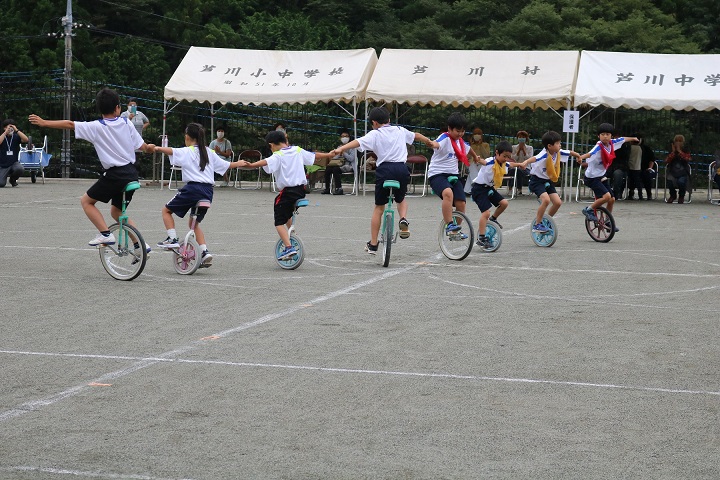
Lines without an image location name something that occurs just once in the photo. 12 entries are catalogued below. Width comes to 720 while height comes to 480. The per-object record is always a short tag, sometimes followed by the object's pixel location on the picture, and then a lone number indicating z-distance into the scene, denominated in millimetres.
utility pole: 34844
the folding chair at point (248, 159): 29922
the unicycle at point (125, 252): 12102
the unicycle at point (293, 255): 13078
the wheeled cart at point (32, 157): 30266
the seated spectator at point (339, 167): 28688
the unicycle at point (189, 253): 12648
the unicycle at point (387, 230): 13359
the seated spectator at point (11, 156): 28062
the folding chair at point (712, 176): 26908
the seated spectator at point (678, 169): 27141
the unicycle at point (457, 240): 14312
